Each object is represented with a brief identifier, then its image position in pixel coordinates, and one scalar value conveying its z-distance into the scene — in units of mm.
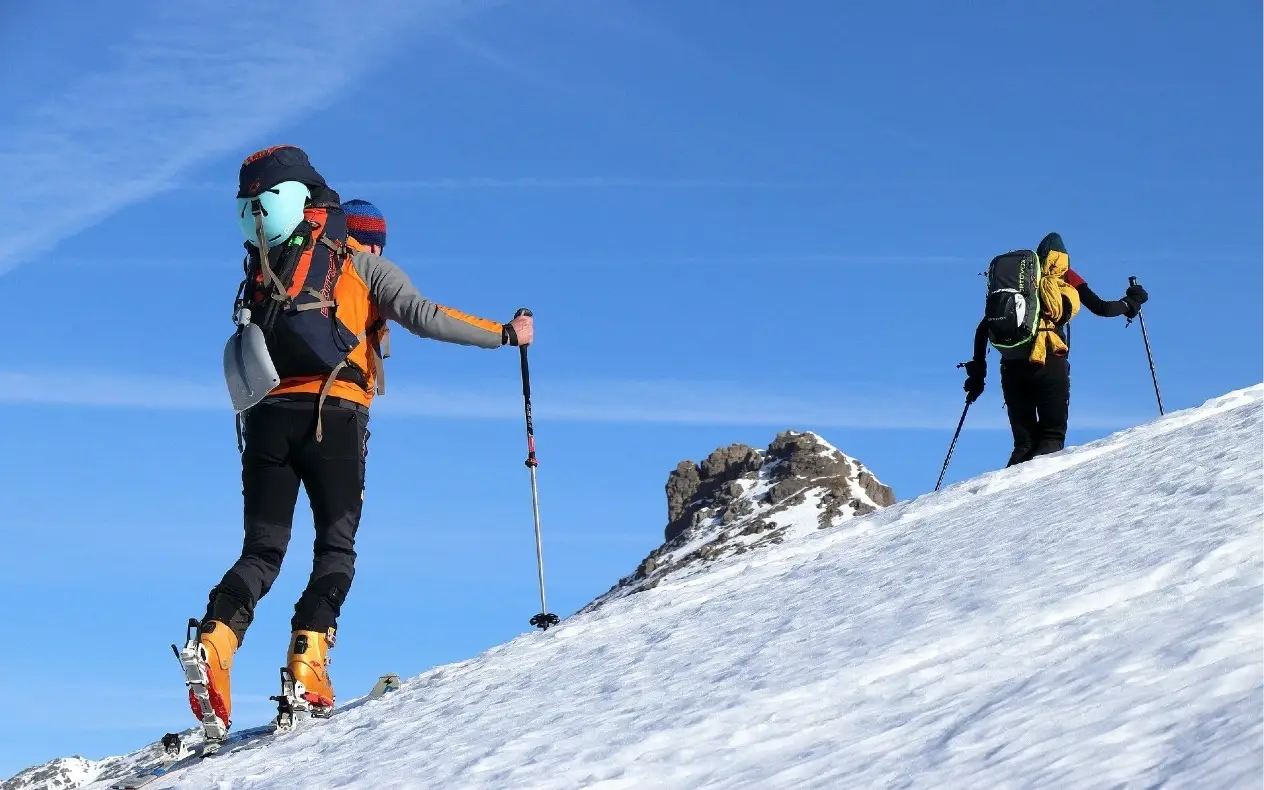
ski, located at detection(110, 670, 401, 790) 7242
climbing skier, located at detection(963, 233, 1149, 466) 12594
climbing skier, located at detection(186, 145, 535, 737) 7527
